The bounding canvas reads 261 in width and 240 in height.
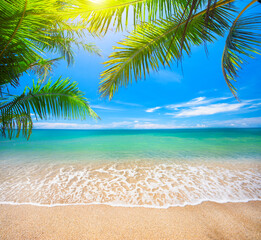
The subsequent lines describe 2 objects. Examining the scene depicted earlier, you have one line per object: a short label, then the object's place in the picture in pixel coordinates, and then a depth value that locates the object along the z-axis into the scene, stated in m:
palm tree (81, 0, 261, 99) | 2.09
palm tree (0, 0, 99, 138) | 1.36
